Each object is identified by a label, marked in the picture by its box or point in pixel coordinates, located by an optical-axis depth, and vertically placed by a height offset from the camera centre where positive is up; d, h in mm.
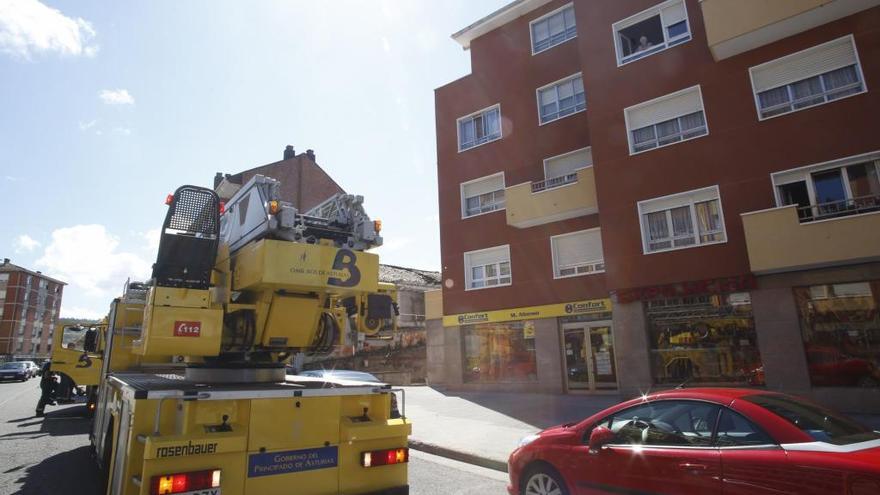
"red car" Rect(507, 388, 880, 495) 3365 -853
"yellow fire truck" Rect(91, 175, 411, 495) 3729 -115
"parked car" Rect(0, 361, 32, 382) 34250 -563
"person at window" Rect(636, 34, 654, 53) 15972 +9718
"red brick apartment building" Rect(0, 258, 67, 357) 75062 +8370
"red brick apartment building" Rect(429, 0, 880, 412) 11594 +4087
